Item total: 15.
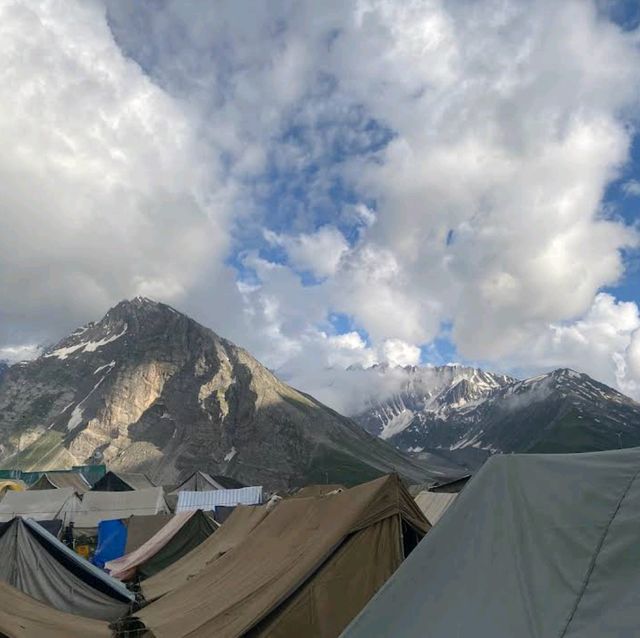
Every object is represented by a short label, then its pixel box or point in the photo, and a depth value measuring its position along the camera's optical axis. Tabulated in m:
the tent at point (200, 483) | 60.44
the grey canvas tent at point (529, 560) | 4.77
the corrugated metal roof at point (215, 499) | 49.38
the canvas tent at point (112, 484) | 61.65
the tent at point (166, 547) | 25.39
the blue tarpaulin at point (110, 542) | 32.47
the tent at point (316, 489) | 40.19
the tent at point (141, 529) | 32.81
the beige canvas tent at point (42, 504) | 42.66
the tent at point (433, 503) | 25.79
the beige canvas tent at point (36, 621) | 10.81
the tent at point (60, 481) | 60.31
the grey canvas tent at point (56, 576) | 16.39
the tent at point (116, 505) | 44.19
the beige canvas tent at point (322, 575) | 9.65
